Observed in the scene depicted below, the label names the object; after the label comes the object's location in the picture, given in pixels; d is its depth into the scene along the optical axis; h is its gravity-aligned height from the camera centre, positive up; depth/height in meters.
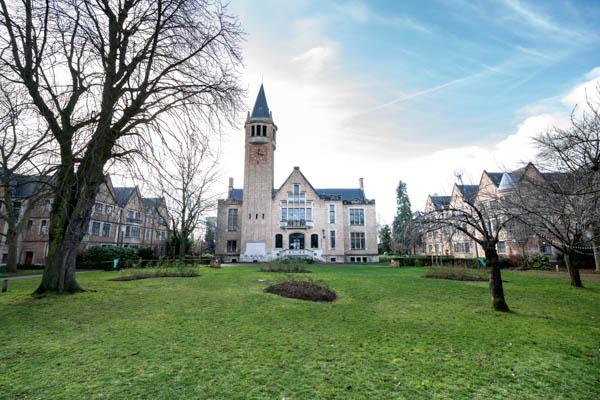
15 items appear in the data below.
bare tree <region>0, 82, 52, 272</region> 7.07 +2.36
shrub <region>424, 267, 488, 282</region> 18.69 -1.85
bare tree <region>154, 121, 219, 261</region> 26.25 +3.94
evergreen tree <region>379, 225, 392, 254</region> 68.62 +2.34
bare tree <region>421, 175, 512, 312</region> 9.02 +0.17
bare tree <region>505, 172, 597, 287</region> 11.68 +1.40
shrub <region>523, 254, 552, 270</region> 27.77 -1.60
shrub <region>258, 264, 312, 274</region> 22.51 -1.58
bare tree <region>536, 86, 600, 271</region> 10.94 +3.60
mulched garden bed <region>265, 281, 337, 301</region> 10.90 -1.69
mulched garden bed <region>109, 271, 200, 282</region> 17.82 -1.69
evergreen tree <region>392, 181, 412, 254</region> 65.62 +9.95
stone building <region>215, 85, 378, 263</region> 44.03 +4.53
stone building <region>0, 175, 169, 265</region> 34.22 +2.13
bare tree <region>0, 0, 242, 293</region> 8.55 +5.57
